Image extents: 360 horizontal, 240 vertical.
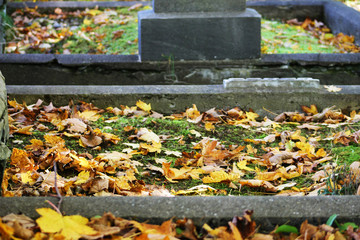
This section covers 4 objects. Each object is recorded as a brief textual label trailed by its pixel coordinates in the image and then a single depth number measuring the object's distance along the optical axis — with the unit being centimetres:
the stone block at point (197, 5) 916
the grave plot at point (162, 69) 904
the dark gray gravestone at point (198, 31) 908
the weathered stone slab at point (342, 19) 1227
